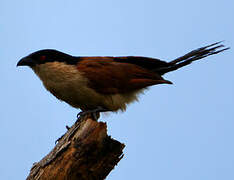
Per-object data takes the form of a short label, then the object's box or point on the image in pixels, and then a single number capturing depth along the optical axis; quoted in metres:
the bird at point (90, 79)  7.83
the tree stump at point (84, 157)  7.68
